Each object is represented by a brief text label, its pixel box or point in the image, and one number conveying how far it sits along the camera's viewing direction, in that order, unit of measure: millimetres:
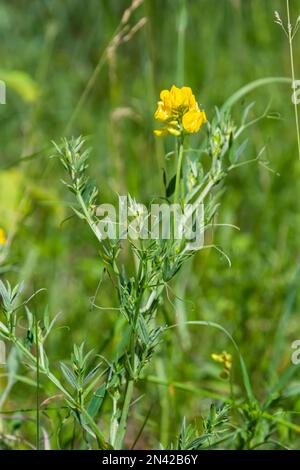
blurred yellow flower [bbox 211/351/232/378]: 1134
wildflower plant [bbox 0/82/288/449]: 1047
